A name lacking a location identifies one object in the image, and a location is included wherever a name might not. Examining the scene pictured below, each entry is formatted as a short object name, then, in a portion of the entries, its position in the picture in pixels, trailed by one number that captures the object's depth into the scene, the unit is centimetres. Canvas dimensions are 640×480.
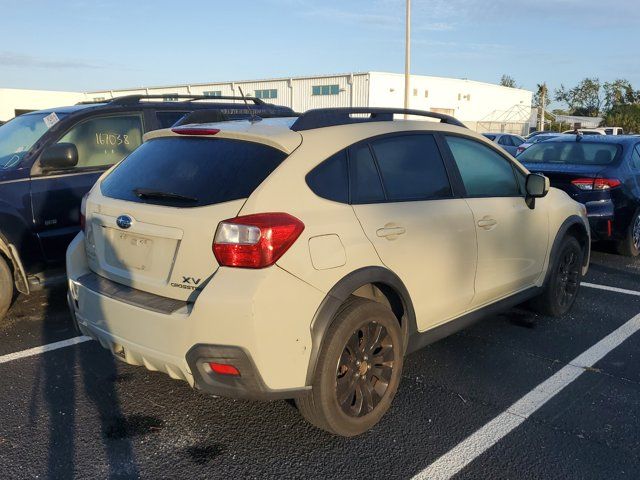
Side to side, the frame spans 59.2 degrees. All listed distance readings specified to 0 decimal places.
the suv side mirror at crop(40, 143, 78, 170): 480
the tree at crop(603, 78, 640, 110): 7674
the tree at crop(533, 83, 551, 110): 6575
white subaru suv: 264
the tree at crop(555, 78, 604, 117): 9321
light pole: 2553
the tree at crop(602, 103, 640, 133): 5822
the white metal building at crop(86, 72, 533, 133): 3881
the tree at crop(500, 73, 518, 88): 12996
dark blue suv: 460
